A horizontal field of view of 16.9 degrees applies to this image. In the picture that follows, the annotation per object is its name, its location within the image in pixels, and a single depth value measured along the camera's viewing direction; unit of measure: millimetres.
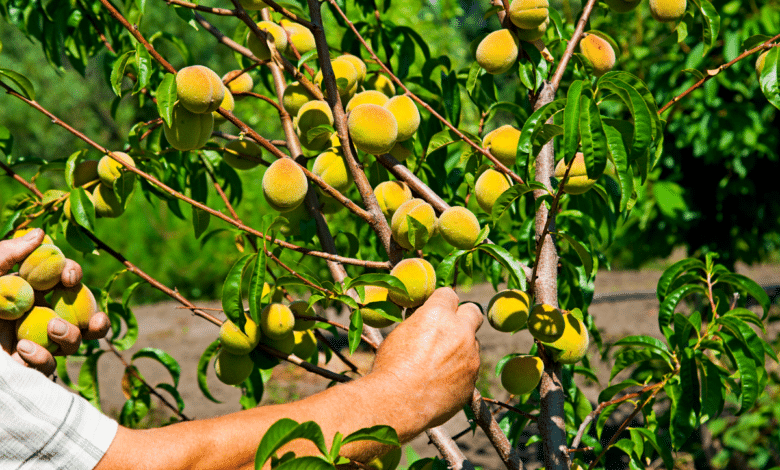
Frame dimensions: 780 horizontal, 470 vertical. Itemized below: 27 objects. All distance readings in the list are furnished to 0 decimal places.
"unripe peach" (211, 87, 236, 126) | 3046
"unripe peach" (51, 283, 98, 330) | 2949
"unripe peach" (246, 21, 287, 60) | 3086
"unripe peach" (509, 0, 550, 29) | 2987
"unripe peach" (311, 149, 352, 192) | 3003
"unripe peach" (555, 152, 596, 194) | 2921
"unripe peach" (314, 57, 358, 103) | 3020
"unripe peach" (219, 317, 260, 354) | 2972
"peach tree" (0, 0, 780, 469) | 2906
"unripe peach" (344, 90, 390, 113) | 3010
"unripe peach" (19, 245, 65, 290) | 2919
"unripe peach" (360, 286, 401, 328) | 2948
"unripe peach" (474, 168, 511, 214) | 3010
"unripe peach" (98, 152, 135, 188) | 3041
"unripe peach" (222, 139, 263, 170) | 3110
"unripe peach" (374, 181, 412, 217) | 3022
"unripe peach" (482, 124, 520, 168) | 3045
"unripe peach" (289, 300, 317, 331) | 3012
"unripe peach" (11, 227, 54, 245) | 2984
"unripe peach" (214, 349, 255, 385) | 3013
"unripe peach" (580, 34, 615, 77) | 3037
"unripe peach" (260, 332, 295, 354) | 3005
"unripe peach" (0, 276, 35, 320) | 2892
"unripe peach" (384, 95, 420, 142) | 2998
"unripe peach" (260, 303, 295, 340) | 2957
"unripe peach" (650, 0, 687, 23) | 3025
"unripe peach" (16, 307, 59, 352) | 2910
